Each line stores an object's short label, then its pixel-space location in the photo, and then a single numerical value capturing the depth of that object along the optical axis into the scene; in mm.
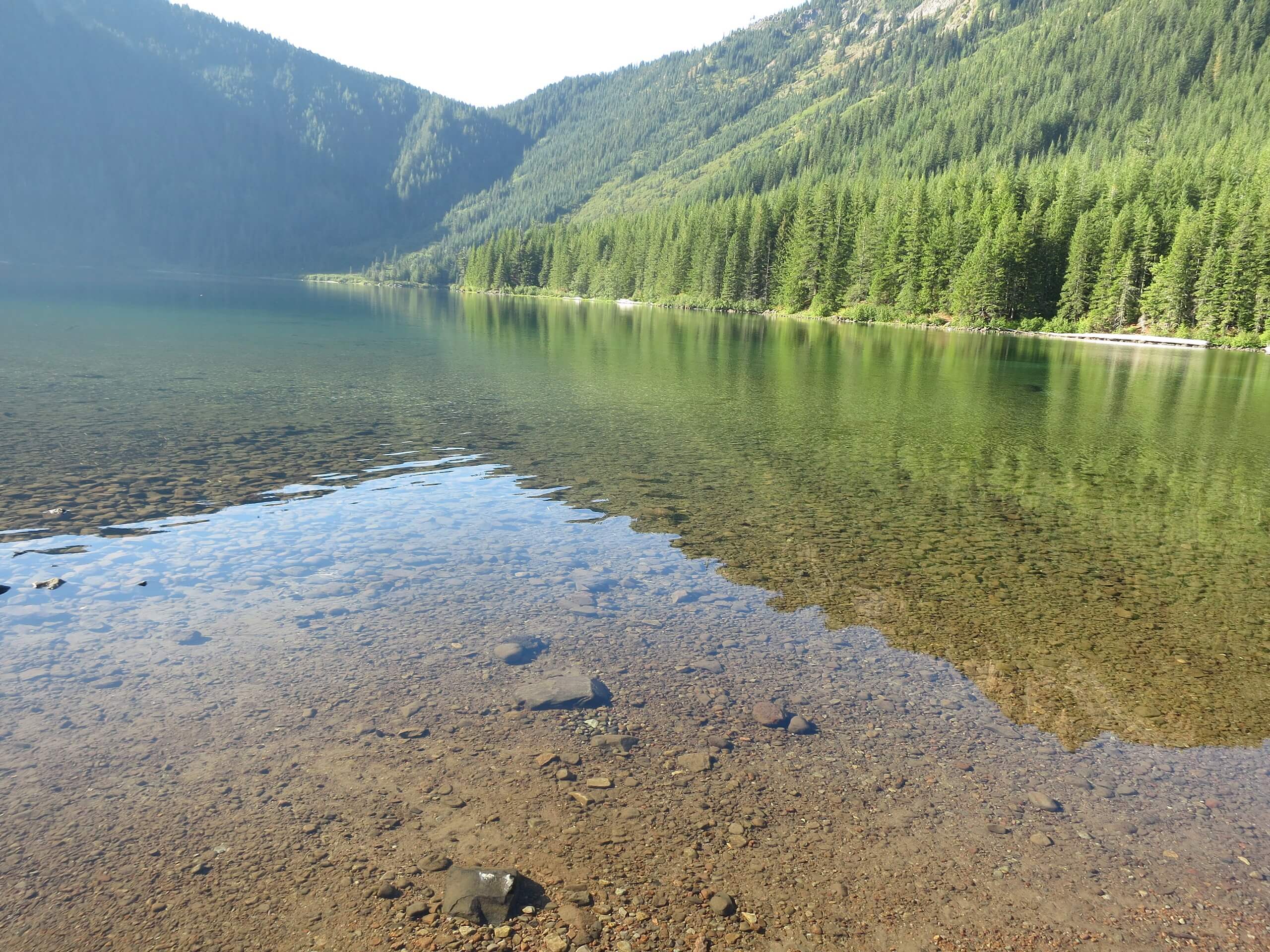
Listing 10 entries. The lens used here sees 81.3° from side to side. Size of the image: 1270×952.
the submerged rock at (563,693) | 8781
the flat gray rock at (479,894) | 5633
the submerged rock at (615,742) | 7973
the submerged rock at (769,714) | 8539
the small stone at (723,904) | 5789
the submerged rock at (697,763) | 7629
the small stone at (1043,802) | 7148
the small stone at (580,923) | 5504
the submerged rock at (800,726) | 8398
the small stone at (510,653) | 9828
